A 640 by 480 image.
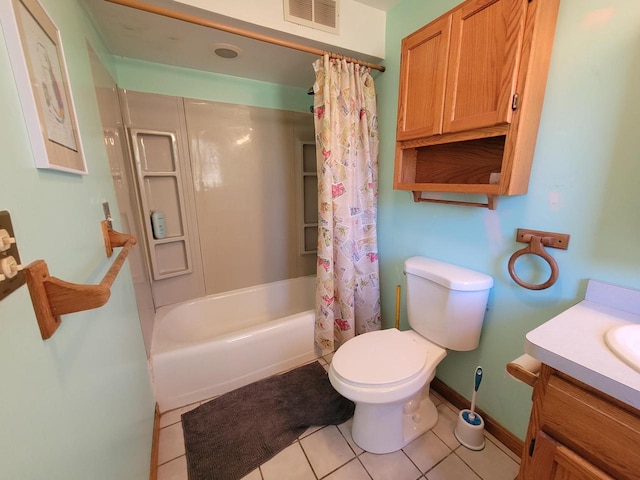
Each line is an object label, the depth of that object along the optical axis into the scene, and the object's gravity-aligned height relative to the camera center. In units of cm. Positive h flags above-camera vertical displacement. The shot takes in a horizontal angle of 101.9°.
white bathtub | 152 -105
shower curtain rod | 108 +73
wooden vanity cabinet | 56 -58
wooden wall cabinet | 94 +39
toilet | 112 -79
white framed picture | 51 +24
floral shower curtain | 155 -10
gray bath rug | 125 -128
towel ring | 101 -29
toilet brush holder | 129 -120
